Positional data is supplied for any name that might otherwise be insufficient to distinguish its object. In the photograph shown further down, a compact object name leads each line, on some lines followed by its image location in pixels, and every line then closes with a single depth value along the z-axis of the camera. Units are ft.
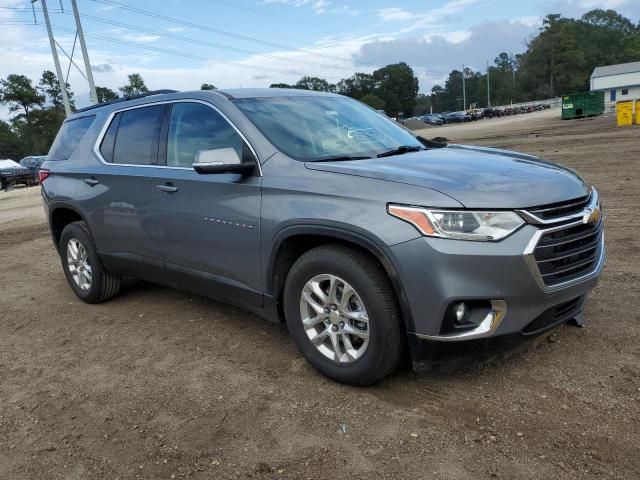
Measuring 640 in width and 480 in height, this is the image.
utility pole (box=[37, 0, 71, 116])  98.98
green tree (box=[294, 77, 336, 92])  333.74
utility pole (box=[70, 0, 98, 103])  88.12
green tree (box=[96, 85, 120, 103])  244.42
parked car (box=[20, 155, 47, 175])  98.20
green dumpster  130.11
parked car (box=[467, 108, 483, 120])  243.81
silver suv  9.37
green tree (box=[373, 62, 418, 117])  406.62
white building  299.99
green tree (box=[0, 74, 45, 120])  233.55
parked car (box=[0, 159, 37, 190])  91.56
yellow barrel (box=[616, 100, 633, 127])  83.42
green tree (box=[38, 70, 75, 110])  250.57
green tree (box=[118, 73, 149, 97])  265.58
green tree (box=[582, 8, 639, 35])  498.28
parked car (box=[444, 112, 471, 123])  238.27
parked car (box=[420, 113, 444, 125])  245.86
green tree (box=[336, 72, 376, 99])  388.18
